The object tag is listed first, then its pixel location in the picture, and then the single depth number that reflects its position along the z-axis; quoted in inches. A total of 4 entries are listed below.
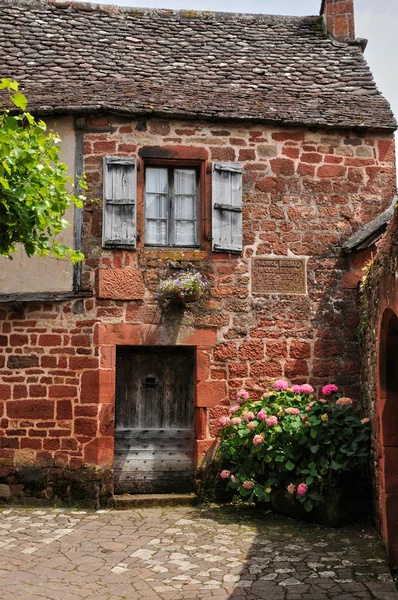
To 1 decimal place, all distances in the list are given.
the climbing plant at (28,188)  202.2
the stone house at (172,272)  303.1
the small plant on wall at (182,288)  301.1
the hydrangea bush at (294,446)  258.2
